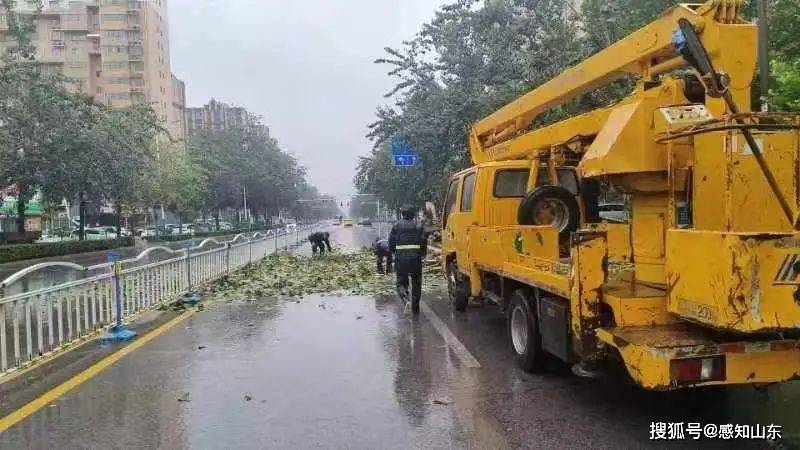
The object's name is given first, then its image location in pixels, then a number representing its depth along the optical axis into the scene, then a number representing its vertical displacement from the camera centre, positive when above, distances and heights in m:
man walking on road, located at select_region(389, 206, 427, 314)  10.58 -0.70
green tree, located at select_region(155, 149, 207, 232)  49.88 +2.44
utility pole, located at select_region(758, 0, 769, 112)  8.83 +2.11
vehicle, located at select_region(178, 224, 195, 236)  61.21 -1.82
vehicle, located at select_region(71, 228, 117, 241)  53.36 -1.69
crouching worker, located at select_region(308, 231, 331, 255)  25.12 -1.20
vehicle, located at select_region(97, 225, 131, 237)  57.19 -1.51
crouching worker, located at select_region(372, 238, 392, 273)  17.49 -1.16
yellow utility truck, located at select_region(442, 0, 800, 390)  3.78 -0.26
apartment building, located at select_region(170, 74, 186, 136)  114.81 +19.43
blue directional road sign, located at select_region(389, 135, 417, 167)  22.72 +1.85
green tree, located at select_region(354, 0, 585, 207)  16.83 +3.97
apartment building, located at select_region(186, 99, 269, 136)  69.44 +14.77
